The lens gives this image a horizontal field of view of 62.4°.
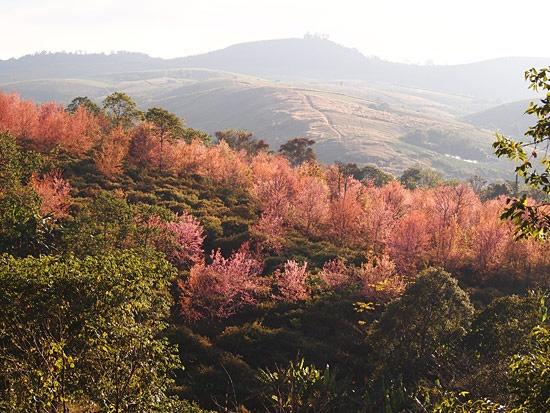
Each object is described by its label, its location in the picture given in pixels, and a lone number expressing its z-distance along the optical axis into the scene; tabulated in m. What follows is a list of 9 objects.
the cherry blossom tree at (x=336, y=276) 44.62
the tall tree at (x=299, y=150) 102.38
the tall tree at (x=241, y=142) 105.94
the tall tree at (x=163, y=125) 69.20
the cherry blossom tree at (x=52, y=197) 44.38
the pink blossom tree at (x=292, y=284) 42.31
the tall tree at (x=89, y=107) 94.25
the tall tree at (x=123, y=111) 84.00
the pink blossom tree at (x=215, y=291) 38.66
